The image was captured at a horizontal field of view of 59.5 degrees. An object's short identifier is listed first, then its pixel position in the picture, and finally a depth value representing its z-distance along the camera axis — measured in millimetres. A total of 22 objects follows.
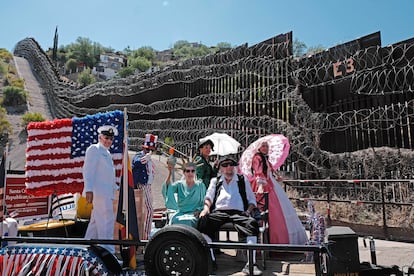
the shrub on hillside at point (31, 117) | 31719
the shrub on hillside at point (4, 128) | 29916
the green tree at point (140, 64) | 64312
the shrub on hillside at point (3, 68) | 47594
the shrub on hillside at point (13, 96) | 39250
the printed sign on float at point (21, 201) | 5469
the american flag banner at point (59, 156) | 4582
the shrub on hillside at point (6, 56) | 53100
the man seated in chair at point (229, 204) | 3611
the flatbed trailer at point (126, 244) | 2420
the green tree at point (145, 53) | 80375
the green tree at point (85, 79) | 52081
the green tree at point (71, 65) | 73450
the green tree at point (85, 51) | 79625
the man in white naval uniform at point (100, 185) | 3912
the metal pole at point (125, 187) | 3279
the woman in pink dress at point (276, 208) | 4492
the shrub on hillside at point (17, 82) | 41553
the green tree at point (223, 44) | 69638
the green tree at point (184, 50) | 73406
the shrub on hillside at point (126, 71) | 55022
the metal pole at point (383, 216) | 6570
